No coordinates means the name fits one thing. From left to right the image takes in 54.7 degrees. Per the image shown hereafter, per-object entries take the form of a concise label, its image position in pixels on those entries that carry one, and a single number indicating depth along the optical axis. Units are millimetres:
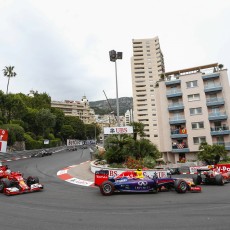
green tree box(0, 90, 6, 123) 47166
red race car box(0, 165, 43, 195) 11418
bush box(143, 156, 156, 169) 17812
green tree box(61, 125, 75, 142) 83375
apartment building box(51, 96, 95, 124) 142600
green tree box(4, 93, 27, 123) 48250
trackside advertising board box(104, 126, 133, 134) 18469
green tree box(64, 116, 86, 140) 95875
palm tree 61250
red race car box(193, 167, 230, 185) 13509
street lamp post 19719
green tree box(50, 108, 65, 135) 82125
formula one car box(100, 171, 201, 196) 11242
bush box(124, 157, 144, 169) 16648
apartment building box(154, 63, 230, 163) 38156
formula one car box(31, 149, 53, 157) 37872
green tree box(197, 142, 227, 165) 27439
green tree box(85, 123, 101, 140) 122038
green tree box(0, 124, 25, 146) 40562
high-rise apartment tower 94188
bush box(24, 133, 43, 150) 48906
